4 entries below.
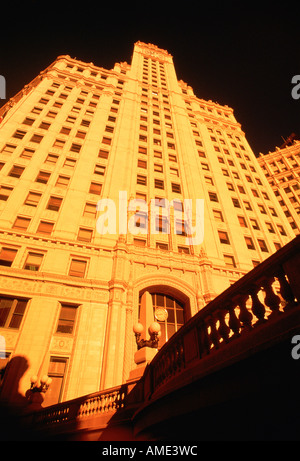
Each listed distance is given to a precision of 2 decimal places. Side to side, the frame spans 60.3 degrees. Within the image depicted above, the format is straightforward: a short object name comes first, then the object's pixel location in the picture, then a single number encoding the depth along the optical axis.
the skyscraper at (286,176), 47.11
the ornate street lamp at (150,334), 9.39
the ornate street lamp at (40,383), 11.91
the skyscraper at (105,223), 15.21
